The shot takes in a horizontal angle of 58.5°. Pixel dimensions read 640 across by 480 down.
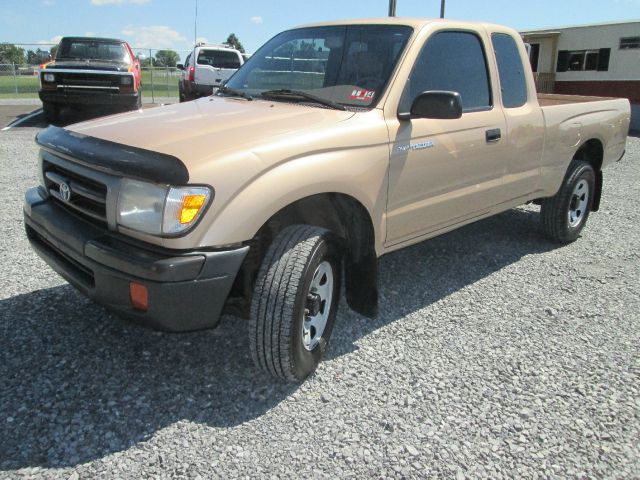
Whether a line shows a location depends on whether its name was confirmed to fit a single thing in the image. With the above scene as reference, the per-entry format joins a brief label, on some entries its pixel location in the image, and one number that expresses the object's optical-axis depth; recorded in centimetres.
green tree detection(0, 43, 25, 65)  2541
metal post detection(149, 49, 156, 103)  2271
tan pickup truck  243
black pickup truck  1170
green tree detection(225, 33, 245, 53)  8869
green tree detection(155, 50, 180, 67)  2517
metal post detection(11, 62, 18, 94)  2252
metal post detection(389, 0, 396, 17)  1521
